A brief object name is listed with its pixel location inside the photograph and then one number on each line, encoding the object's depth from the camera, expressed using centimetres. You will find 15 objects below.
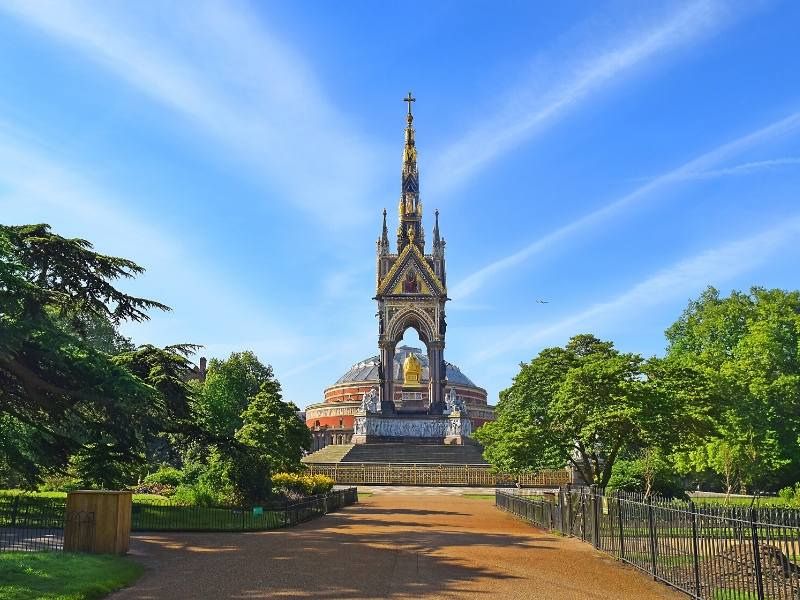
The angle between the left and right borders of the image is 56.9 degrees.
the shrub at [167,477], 3709
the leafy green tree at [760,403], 3884
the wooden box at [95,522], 1545
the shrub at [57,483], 3344
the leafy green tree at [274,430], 3128
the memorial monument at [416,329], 6619
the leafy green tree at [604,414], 2325
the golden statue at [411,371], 7776
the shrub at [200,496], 2730
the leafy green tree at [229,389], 5297
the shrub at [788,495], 3083
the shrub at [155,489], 3395
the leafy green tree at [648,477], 3246
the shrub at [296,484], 3222
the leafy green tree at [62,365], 1672
